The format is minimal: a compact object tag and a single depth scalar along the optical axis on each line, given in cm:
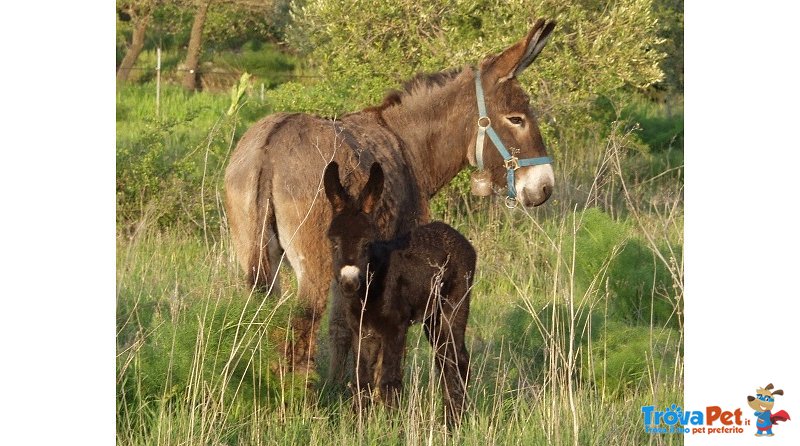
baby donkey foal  1012
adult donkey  1062
